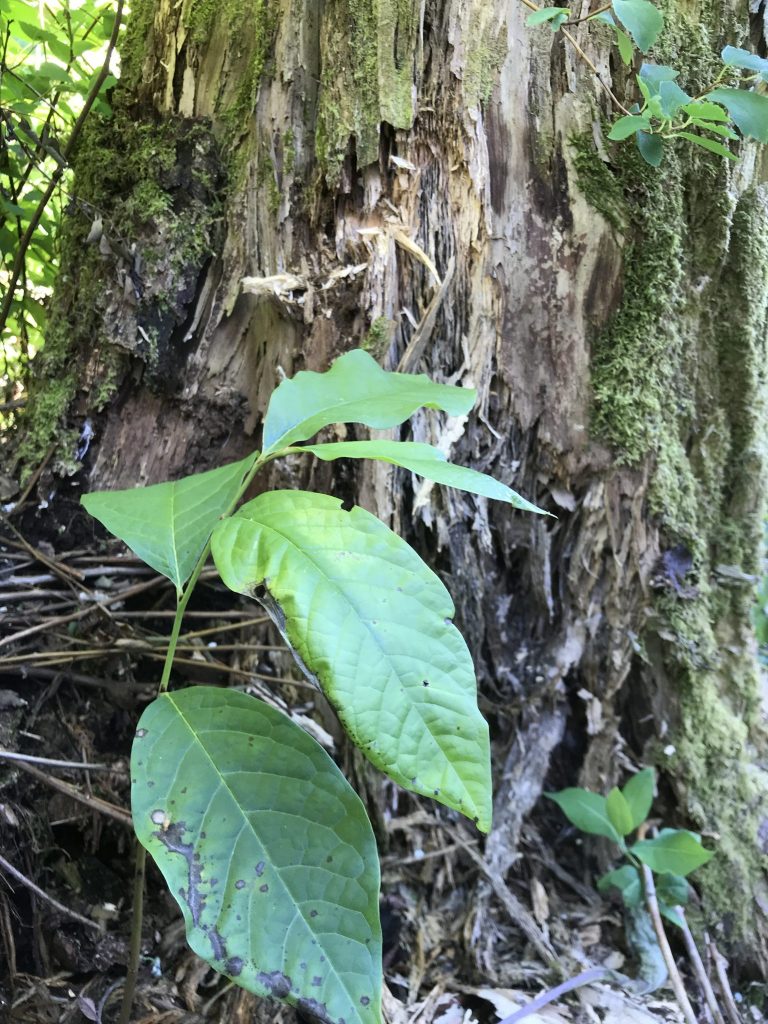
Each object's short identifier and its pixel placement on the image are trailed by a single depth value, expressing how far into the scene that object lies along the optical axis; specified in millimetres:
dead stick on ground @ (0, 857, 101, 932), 383
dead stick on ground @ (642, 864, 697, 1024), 462
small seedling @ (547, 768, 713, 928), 528
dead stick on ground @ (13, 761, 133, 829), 419
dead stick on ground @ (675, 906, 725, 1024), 480
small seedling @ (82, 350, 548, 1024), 292
